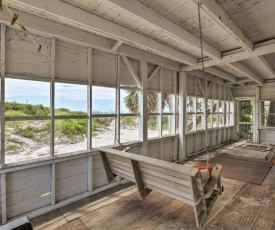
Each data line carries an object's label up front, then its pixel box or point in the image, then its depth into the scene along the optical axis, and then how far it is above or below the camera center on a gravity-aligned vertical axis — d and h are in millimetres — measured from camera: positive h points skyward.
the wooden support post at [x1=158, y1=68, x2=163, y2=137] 4467 +305
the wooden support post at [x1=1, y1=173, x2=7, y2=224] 2209 -991
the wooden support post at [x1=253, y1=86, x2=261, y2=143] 7680 -143
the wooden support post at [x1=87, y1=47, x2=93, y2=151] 3038 +335
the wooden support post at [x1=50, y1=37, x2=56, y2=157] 2619 +367
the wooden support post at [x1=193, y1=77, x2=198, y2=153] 5824 -255
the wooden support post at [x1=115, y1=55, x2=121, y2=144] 3473 +298
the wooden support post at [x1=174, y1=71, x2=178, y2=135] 4953 +171
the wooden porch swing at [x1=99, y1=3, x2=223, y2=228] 1718 -696
